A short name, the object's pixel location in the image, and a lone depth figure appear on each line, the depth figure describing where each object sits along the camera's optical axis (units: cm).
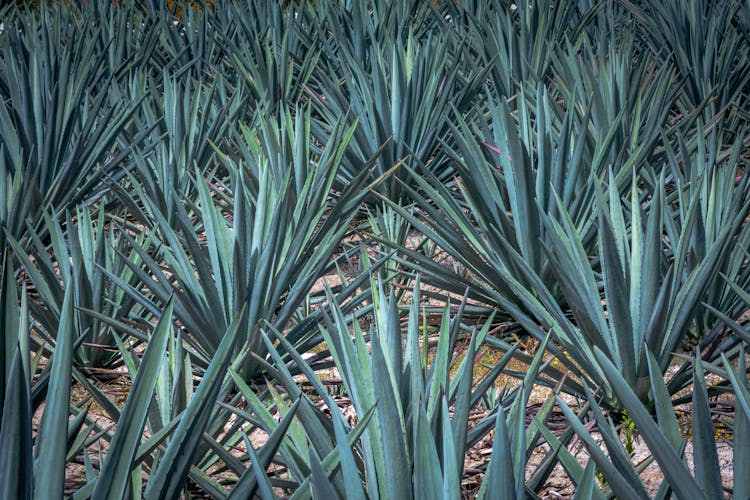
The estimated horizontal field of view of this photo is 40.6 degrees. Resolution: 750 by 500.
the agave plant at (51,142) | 563
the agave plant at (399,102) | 660
